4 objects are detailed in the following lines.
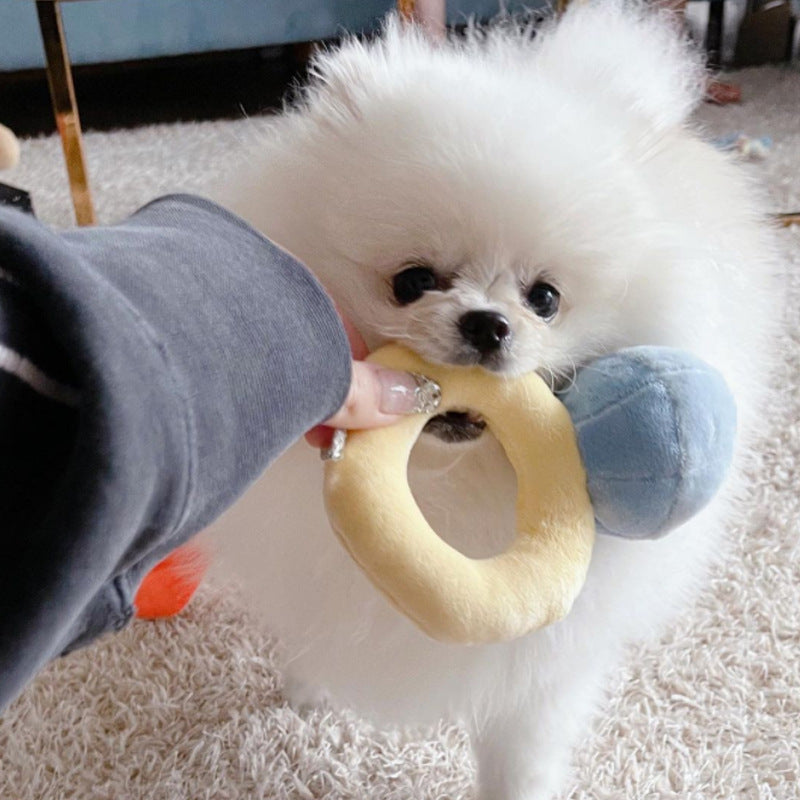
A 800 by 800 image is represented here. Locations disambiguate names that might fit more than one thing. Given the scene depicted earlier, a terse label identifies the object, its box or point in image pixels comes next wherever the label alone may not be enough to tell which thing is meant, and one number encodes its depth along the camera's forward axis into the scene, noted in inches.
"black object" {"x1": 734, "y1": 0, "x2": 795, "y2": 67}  123.5
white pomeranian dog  27.0
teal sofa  103.0
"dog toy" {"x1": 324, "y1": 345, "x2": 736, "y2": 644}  23.7
